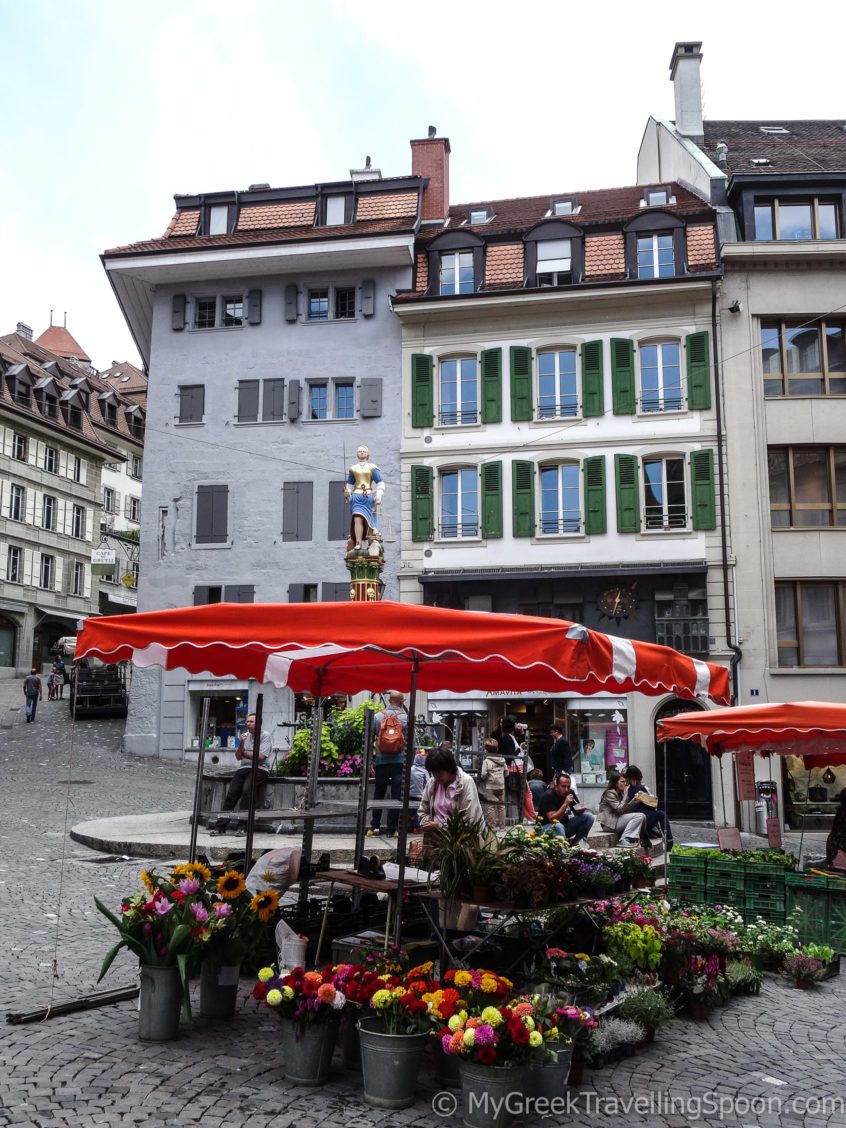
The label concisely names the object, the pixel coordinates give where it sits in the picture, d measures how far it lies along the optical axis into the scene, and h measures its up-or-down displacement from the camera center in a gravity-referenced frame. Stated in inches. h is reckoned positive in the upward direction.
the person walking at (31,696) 1427.2 +12.9
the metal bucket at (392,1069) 217.5 -70.5
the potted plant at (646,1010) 268.7 -73.3
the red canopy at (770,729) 419.5 -9.3
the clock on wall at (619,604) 1125.7 +102.3
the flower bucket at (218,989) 267.1 -67.9
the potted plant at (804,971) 350.3 -83.2
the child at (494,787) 683.4 -49.7
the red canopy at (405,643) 258.1 +14.9
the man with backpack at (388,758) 616.4 -29.1
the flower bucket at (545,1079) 216.7 -72.2
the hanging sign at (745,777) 631.8 -48.7
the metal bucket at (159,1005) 251.1 -67.0
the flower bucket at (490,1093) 203.9 -70.8
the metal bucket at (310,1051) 227.9 -70.1
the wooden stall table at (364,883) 279.6 -45.3
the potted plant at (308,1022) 225.9 -64.4
